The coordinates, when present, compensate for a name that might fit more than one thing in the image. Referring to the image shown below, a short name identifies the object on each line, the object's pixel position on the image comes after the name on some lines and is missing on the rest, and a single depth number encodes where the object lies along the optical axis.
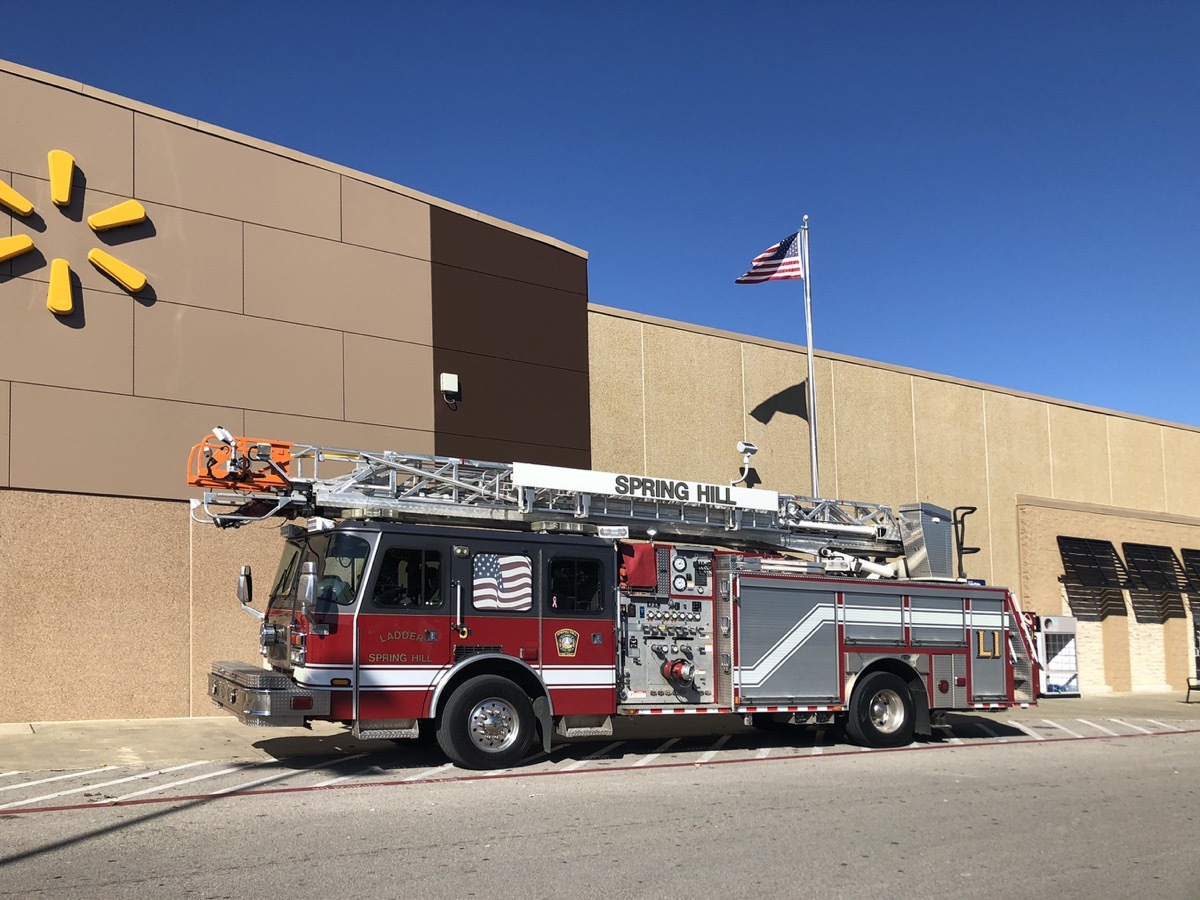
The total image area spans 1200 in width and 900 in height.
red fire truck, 11.21
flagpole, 21.80
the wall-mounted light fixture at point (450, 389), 18.48
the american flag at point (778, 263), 22.03
